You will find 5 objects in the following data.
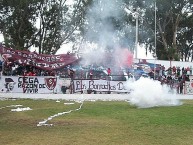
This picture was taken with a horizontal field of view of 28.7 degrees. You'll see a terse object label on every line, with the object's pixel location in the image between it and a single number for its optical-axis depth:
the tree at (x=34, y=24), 49.72
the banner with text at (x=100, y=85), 30.86
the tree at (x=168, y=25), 50.29
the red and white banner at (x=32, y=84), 29.39
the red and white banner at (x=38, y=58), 31.88
